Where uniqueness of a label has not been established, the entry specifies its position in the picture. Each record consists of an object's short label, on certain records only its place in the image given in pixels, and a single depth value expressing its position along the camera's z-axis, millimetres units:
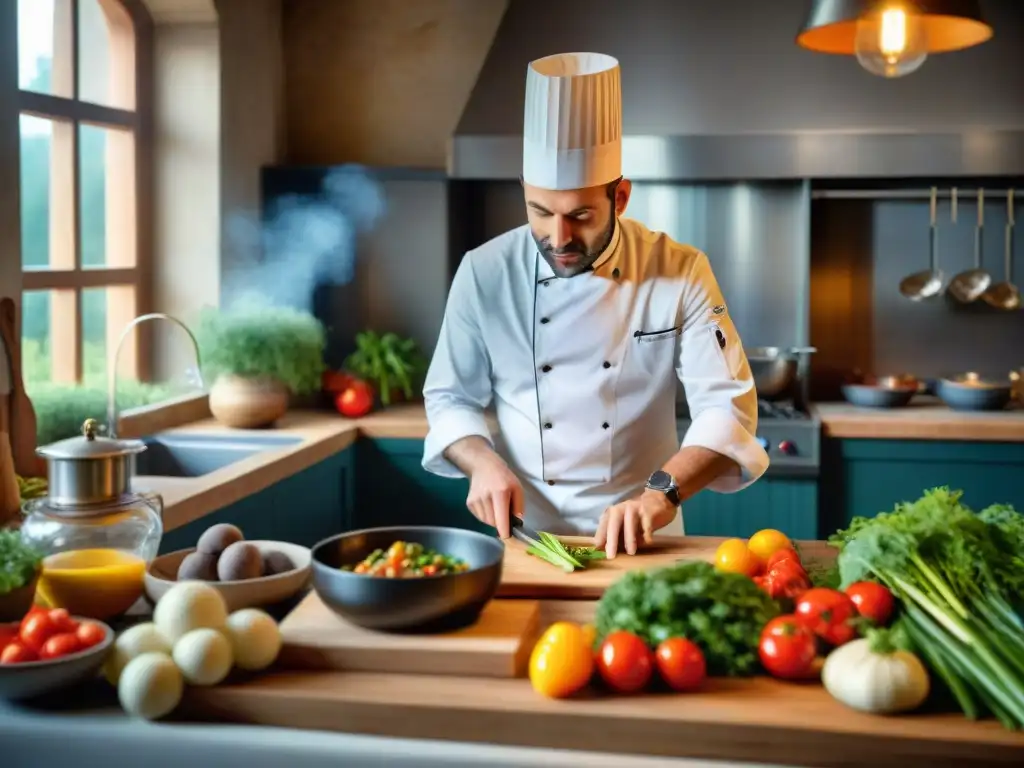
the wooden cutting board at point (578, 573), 1822
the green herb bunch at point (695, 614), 1475
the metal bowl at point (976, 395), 3975
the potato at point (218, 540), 1746
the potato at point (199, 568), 1701
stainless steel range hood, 3957
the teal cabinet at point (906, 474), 3803
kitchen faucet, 2895
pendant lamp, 2572
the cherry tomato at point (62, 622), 1476
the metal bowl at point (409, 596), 1525
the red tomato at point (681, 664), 1416
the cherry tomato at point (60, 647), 1422
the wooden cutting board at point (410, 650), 1507
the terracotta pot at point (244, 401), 3812
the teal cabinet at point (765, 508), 3822
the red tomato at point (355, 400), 4094
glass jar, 1679
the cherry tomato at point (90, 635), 1457
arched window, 3428
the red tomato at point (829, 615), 1497
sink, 3619
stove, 3812
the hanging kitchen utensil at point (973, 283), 4324
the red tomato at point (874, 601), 1538
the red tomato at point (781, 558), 1781
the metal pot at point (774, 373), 4094
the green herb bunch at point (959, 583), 1367
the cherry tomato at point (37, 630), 1439
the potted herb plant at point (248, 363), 3812
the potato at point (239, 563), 1696
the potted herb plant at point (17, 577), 1594
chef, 2352
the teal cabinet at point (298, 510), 2985
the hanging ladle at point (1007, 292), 4312
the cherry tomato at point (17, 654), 1407
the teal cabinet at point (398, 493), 4008
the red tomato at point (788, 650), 1439
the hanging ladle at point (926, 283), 4355
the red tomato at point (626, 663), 1411
